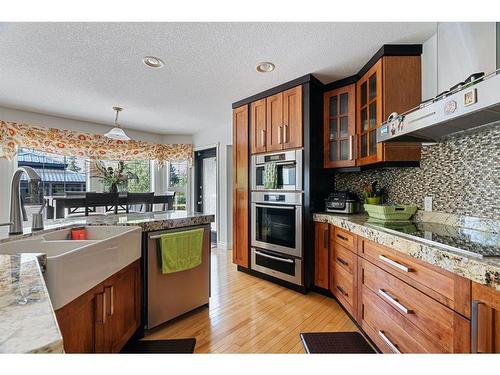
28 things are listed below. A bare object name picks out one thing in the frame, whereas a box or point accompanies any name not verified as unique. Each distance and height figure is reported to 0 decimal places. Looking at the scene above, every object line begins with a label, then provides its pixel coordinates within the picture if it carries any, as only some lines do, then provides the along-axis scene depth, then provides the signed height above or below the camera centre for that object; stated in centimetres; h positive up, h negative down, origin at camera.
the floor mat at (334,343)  164 -112
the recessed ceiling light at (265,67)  227 +113
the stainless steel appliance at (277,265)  257 -91
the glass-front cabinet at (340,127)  246 +61
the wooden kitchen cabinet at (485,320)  86 -49
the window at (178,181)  522 +9
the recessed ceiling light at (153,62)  217 +114
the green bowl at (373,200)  233 -15
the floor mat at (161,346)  163 -111
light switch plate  191 -16
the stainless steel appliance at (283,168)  259 +19
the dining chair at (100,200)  327 -19
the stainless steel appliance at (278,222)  257 -42
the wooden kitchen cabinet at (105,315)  106 -68
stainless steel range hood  103 +35
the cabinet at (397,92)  197 +75
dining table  316 -22
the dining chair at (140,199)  377 -21
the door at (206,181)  483 +8
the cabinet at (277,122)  260 +72
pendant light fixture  322 +68
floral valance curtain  344 +70
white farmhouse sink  95 -34
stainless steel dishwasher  180 -83
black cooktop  102 -28
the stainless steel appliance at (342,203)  239 -18
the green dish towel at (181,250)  182 -51
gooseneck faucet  132 -9
